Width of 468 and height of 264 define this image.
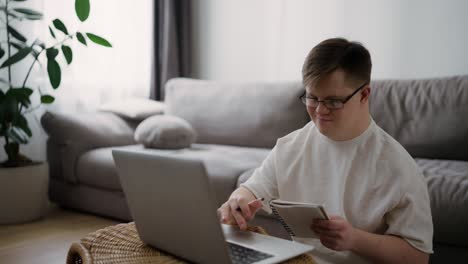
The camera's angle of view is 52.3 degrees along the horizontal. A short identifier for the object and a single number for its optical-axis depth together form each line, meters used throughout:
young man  0.95
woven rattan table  0.91
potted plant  2.59
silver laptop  0.75
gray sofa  1.76
